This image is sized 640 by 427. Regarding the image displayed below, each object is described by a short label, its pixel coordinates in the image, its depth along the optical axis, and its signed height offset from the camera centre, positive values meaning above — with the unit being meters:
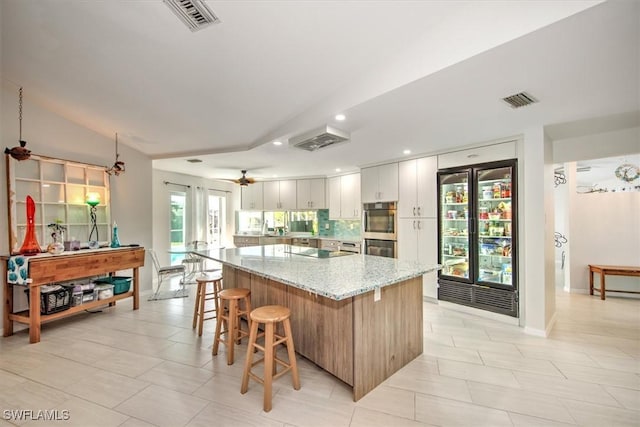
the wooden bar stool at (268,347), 1.89 -0.97
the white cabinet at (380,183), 4.65 +0.55
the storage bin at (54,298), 3.16 -0.97
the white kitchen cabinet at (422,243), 4.10 -0.47
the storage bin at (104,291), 3.70 -1.03
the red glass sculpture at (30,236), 3.06 -0.22
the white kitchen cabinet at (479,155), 3.35 +0.77
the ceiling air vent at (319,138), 2.83 +0.84
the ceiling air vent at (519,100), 2.21 +0.96
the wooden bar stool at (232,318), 2.46 -0.96
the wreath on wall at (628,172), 4.76 +0.69
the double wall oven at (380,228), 4.67 -0.27
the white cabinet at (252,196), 7.09 +0.50
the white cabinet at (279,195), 6.72 +0.51
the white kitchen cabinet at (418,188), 4.12 +0.40
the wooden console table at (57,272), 2.96 -0.68
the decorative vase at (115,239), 3.96 -0.33
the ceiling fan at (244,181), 5.46 +0.70
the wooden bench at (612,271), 4.29 -0.97
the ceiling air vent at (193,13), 1.63 +1.29
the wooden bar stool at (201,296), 3.05 -0.94
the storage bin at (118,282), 3.90 -0.96
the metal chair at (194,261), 5.32 -0.89
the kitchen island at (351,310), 1.98 -0.82
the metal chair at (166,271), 4.55 -0.95
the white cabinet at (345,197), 5.77 +0.38
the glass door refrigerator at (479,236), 3.40 -0.32
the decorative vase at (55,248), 3.21 -0.37
